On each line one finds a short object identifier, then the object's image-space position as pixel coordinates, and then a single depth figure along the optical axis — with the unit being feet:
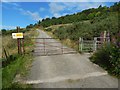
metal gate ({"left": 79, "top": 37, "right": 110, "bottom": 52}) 22.05
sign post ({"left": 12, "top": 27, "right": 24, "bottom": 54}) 20.74
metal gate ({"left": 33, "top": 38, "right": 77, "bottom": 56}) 23.63
